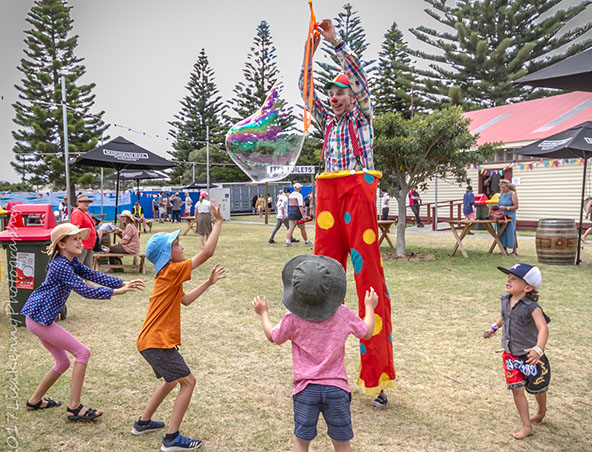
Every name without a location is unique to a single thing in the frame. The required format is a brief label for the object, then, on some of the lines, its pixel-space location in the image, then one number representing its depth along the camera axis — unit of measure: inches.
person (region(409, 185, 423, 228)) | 822.5
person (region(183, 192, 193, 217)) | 1098.3
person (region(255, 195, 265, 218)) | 1338.6
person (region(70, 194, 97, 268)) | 305.4
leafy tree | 401.4
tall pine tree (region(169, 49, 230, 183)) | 1823.3
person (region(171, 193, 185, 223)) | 1115.9
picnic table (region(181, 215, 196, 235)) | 729.8
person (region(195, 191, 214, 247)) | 563.2
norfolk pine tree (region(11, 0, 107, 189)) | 1305.4
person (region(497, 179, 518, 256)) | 431.8
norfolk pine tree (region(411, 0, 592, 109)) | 1157.7
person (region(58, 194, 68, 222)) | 972.3
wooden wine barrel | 389.4
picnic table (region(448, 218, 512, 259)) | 424.2
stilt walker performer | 132.2
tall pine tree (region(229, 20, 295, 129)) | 1525.6
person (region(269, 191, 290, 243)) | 610.3
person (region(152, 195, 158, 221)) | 1270.8
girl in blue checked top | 134.4
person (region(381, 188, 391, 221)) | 761.6
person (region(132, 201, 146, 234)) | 1026.7
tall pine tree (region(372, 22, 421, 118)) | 1254.3
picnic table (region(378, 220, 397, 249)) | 447.8
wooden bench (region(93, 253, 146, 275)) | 366.6
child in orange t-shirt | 118.0
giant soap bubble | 194.4
